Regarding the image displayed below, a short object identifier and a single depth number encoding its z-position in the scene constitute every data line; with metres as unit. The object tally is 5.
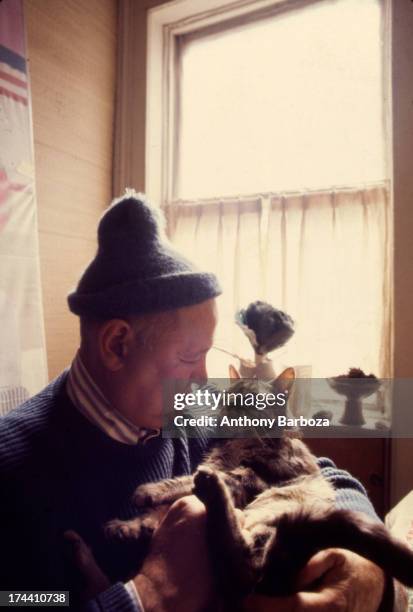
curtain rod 1.65
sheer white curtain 1.65
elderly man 0.47
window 1.68
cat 0.46
